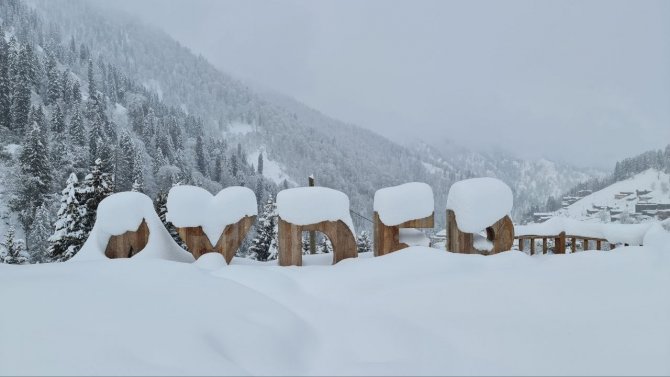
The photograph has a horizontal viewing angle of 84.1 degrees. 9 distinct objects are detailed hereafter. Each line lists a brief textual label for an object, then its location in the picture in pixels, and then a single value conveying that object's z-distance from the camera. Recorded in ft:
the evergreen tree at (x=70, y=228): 46.42
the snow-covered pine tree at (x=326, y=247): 77.21
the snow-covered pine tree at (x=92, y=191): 47.37
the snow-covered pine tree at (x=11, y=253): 68.63
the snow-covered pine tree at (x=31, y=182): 139.64
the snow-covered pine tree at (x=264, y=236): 74.42
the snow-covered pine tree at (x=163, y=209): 55.99
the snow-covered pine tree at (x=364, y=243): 80.61
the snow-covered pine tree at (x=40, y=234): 113.32
